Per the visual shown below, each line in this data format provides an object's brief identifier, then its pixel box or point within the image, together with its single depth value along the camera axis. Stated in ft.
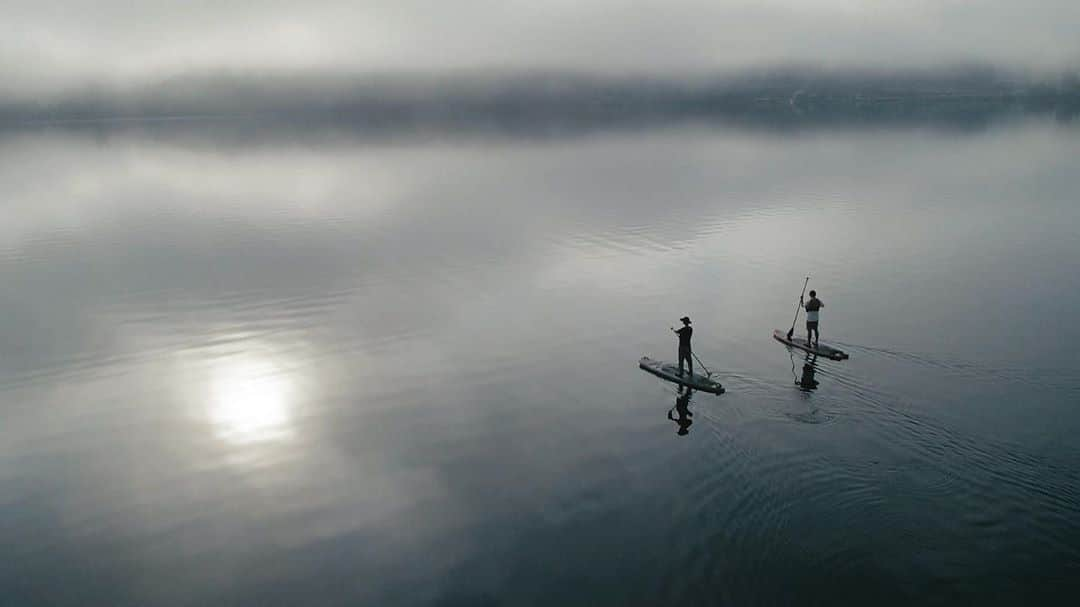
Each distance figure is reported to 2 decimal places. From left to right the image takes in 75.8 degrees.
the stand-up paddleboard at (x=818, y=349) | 110.42
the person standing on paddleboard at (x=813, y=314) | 112.06
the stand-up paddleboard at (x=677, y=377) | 99.40
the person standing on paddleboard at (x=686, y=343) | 100.40
